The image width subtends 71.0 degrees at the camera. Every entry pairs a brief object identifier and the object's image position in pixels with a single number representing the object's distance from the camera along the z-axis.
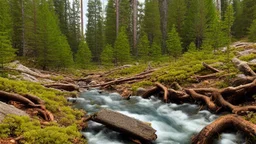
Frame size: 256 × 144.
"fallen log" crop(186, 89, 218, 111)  6.82
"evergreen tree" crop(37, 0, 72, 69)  22.45
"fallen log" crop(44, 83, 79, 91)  11.43
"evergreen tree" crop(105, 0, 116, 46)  35.68
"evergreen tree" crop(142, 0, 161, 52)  34.16
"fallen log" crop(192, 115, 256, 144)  4.56
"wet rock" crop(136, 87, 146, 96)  10.42
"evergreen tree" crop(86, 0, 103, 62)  39.27
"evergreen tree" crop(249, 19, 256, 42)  25.65
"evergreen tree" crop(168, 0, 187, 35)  32.64
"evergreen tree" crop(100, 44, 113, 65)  26.10
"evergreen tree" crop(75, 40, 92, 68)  28.15
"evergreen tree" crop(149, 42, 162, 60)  24.32
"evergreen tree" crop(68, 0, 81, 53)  41.56
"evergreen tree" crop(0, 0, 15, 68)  11.73
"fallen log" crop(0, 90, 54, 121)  6.32
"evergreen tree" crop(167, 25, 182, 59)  22.23
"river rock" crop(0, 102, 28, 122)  5.18
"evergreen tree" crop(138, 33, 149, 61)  24.75
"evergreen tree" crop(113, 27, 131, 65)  25.52
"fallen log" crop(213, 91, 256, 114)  5.94
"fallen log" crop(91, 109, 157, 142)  5.24
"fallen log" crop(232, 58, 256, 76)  7.37
